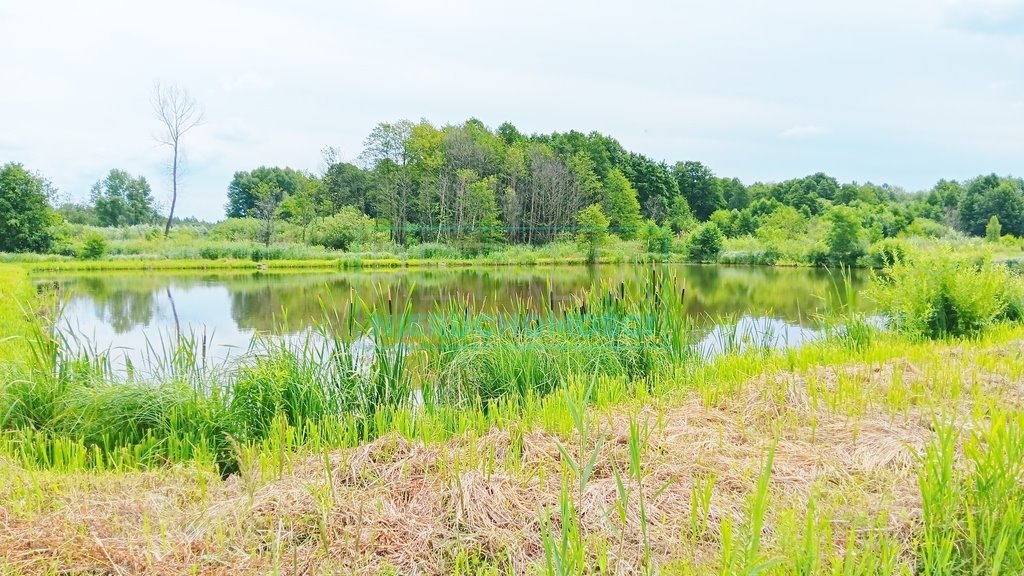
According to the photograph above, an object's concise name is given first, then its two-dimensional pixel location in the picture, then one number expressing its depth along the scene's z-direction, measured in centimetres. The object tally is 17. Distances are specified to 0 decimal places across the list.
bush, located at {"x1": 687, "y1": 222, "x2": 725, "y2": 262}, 2927
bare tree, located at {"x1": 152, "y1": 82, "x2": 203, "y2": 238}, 3619
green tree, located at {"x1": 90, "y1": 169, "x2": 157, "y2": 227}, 5541
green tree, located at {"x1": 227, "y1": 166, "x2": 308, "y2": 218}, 6397
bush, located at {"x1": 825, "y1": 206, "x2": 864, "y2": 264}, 2994
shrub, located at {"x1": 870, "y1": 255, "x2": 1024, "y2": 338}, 733
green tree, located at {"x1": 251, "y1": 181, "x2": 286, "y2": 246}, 3831
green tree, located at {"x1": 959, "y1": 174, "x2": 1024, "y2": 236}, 5025
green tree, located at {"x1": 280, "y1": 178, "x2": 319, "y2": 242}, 4025
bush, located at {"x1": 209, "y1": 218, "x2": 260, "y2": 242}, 3900
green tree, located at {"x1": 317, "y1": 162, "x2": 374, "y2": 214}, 4169
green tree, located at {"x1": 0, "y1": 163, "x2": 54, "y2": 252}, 3303
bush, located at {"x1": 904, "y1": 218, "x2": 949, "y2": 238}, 4438
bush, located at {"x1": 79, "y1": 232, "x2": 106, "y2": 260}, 3133
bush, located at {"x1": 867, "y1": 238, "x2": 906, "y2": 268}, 2722
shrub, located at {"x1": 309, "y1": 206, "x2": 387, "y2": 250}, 3522
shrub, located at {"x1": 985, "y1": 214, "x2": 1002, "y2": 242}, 4291
